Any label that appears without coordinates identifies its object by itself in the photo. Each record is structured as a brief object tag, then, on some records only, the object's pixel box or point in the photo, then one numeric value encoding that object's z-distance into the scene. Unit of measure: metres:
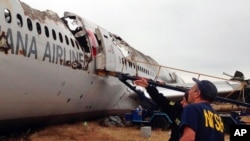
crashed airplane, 10.52
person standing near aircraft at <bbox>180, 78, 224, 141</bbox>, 3.96
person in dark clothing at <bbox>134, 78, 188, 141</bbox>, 6.26
